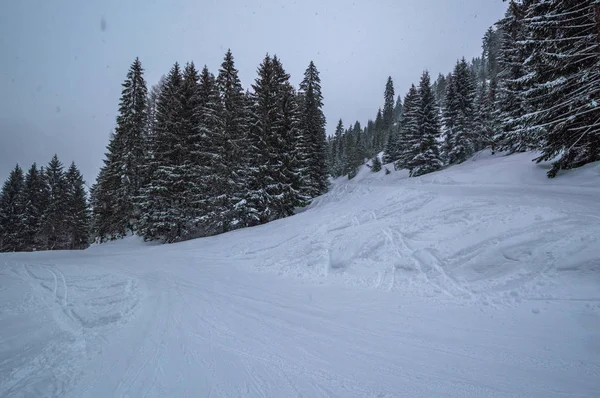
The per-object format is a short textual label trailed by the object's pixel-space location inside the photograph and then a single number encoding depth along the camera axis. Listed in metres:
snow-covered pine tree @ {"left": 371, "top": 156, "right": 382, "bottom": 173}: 53.06
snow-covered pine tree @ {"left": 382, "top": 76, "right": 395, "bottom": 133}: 75.85
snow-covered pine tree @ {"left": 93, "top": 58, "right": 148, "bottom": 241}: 20.84
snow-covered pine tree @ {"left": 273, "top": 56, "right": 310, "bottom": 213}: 18.64
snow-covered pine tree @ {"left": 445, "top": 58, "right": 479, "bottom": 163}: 29.47
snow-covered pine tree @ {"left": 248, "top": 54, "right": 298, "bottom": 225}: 18.05
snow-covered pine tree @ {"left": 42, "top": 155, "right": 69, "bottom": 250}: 32.16
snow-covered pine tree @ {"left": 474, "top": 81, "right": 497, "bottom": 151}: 31.09
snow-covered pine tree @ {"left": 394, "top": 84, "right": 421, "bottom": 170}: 27.95
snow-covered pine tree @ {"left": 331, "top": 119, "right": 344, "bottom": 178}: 67.85
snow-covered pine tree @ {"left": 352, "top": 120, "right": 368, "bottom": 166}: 63.17
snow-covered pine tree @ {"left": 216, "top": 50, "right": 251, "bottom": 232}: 17.80
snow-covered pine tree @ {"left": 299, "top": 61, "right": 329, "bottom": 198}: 26.83
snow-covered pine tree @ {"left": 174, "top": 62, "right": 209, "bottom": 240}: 18.34
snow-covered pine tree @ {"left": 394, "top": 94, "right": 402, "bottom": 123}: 105.64
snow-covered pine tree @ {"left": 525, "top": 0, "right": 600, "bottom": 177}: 9.13
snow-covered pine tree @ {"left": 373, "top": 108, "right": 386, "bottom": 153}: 71.44
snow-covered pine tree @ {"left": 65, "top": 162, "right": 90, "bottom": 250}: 33.47
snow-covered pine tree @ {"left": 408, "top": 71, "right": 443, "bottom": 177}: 27.19
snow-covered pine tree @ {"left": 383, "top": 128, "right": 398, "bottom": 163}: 52.29
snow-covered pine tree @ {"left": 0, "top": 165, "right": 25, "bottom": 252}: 30.44
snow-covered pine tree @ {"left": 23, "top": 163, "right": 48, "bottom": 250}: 31.30
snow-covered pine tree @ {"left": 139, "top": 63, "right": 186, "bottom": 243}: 18.27
